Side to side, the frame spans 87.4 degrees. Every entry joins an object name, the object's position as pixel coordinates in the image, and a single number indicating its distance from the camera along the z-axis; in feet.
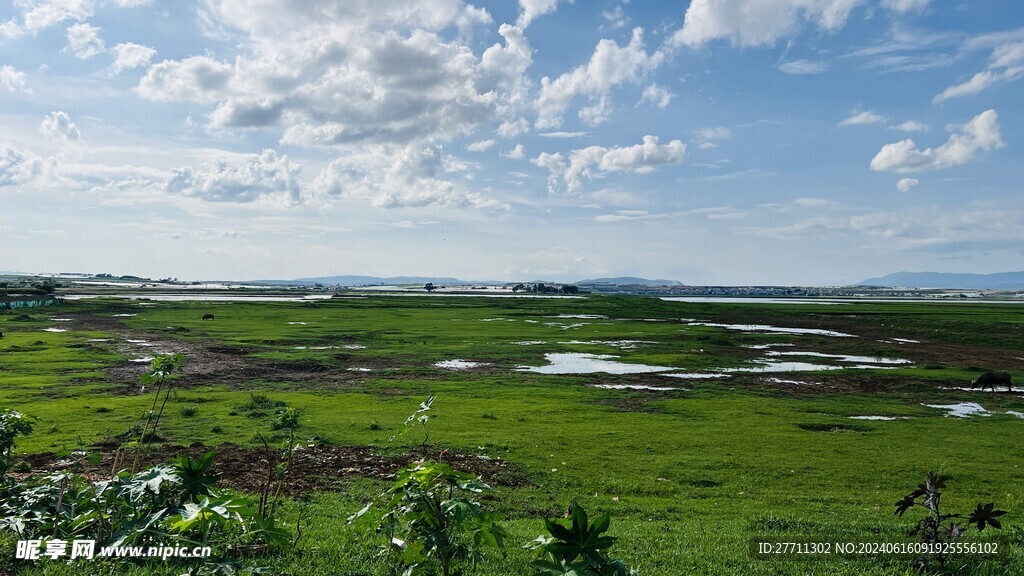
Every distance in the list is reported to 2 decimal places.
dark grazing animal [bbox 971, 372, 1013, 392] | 108.78
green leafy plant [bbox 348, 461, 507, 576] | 13.92
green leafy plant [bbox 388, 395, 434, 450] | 16.66
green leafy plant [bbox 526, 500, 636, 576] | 11.95
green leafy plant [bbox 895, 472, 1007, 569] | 22.04
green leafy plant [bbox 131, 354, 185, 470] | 21.38
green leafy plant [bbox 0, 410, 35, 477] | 21.45
